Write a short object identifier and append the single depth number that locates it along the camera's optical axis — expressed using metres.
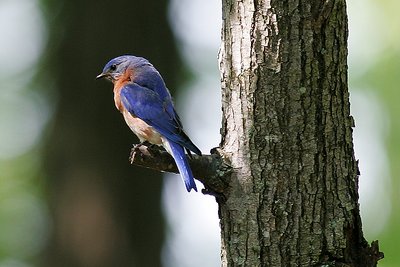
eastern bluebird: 10.23
